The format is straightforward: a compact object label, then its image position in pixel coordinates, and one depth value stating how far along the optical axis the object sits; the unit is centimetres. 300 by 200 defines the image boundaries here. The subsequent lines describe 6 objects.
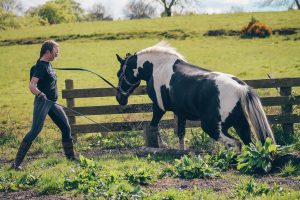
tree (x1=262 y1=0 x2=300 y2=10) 6788
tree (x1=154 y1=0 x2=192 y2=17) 8025
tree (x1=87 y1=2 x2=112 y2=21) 10624
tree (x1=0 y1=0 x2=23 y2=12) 8825
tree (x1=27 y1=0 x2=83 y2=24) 9369
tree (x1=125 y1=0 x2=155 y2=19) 9534
